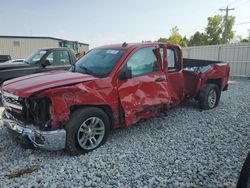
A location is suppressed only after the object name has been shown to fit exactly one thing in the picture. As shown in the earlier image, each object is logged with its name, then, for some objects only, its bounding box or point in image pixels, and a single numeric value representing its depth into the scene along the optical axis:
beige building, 28.62
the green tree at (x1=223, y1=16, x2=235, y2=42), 35.55
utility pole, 31.15
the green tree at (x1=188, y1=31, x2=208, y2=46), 36.20
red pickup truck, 2.94
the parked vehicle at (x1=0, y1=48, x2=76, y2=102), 5.90
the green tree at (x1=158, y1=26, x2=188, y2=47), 35.79
